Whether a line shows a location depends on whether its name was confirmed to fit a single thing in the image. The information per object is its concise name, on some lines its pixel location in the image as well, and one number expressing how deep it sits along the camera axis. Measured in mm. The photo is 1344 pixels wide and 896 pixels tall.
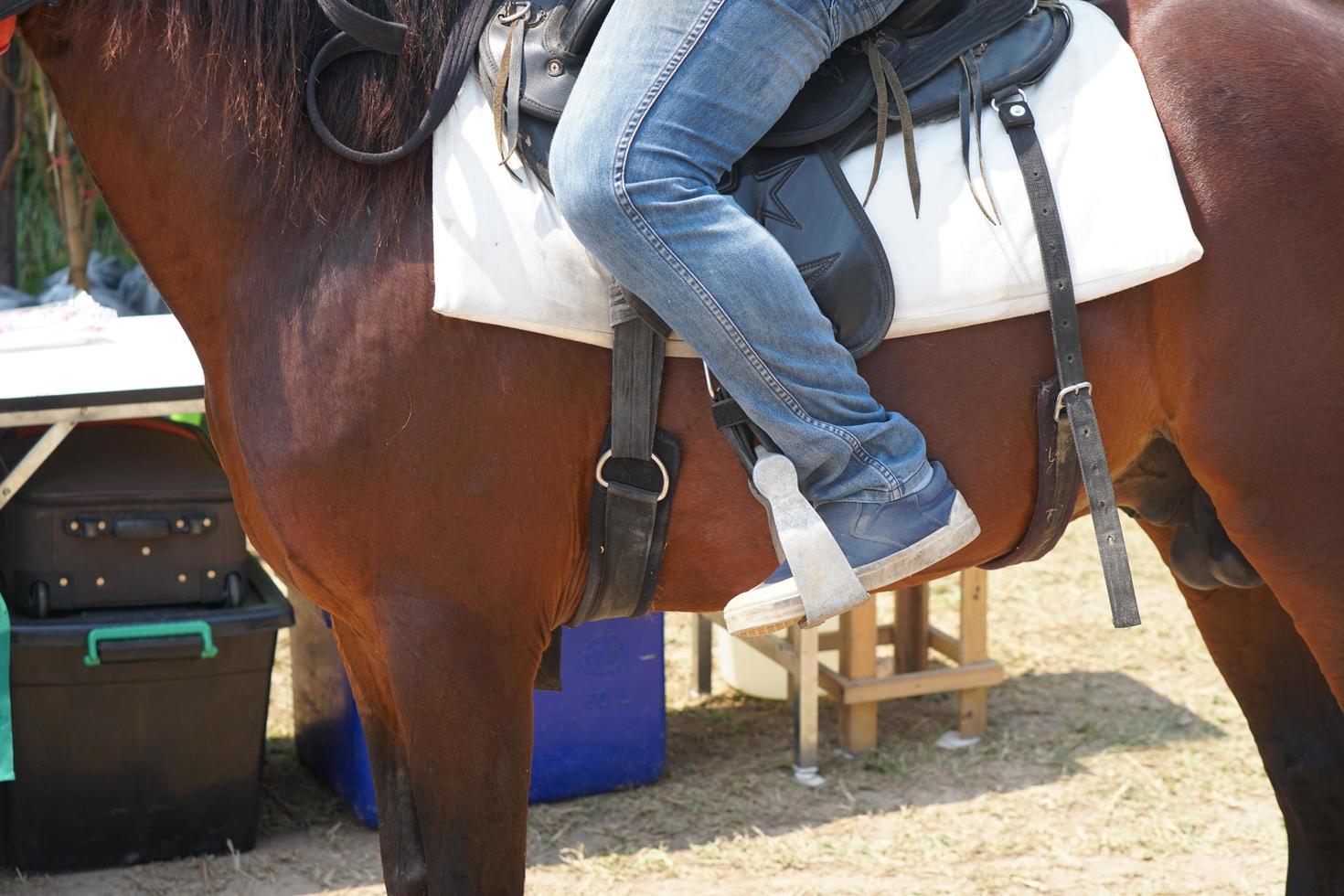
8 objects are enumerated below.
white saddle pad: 3682
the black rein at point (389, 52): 3646
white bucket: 9484
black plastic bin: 6496
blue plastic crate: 7691
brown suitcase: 6426
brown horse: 3695
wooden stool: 8133
